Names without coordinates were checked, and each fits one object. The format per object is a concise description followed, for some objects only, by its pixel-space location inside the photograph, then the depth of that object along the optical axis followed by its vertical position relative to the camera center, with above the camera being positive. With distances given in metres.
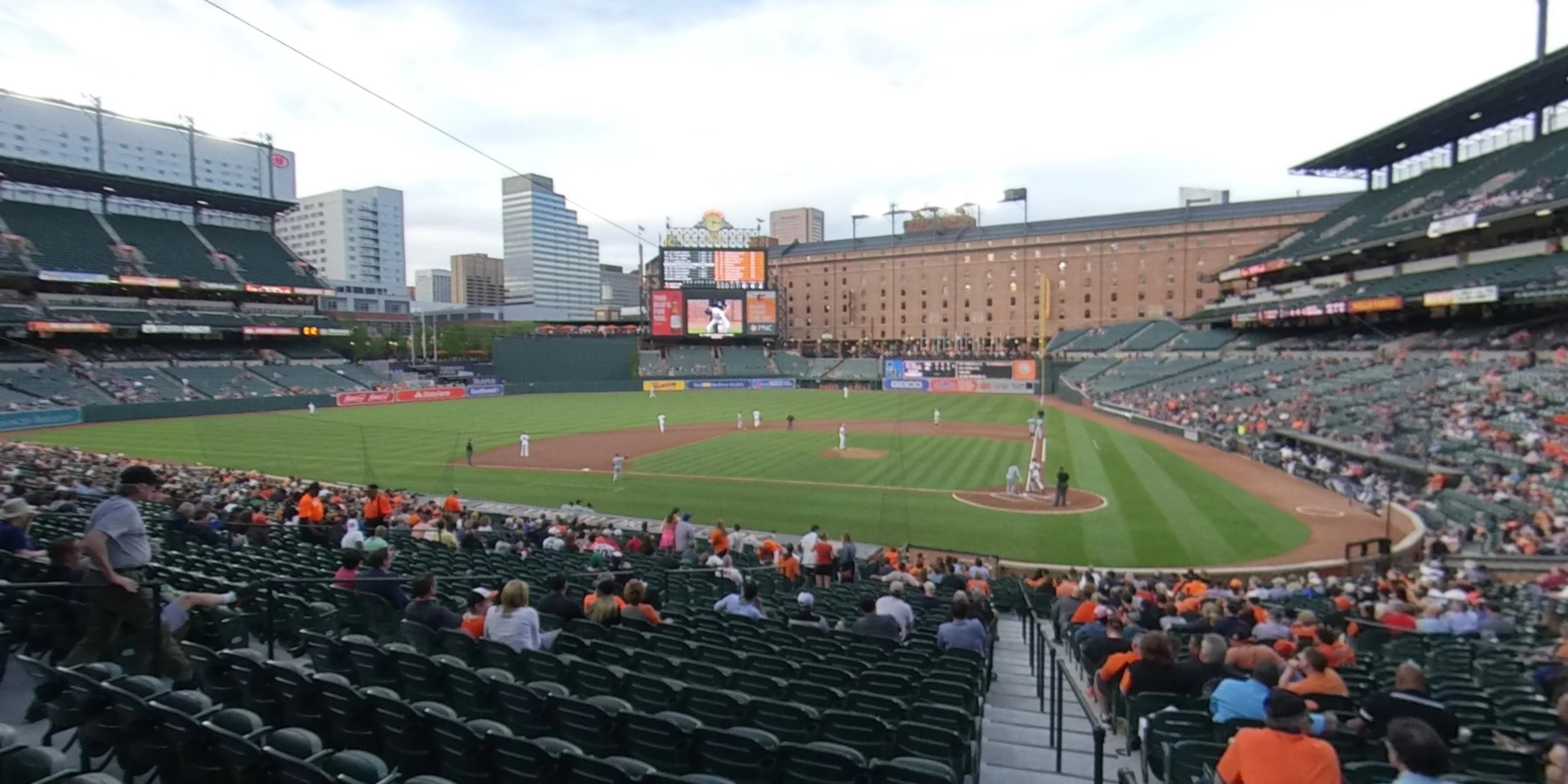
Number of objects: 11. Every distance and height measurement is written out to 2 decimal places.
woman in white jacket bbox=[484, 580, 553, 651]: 6.73 -2.34
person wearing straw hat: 7.57 -1.75
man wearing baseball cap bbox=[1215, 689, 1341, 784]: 4.07 -2.11
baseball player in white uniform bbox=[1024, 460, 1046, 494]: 27.06 -4.67
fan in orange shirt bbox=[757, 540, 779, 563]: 16.47 -4.31
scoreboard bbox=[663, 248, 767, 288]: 87.25 +8.45
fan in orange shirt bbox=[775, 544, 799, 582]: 14.29 -4.02
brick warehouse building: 88.88 +9.24
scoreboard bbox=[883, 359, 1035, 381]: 77.44 -2.46
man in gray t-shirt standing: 5.54 -1.69
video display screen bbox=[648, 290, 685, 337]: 84.94 +3.33
